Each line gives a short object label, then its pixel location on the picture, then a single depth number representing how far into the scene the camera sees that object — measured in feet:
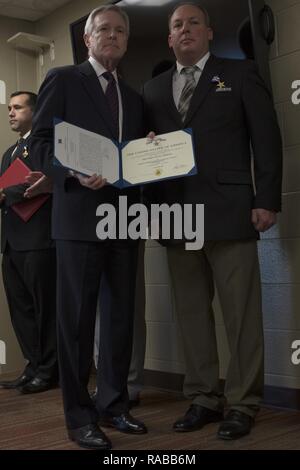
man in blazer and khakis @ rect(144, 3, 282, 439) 6.48
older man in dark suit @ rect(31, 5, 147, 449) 5.99
